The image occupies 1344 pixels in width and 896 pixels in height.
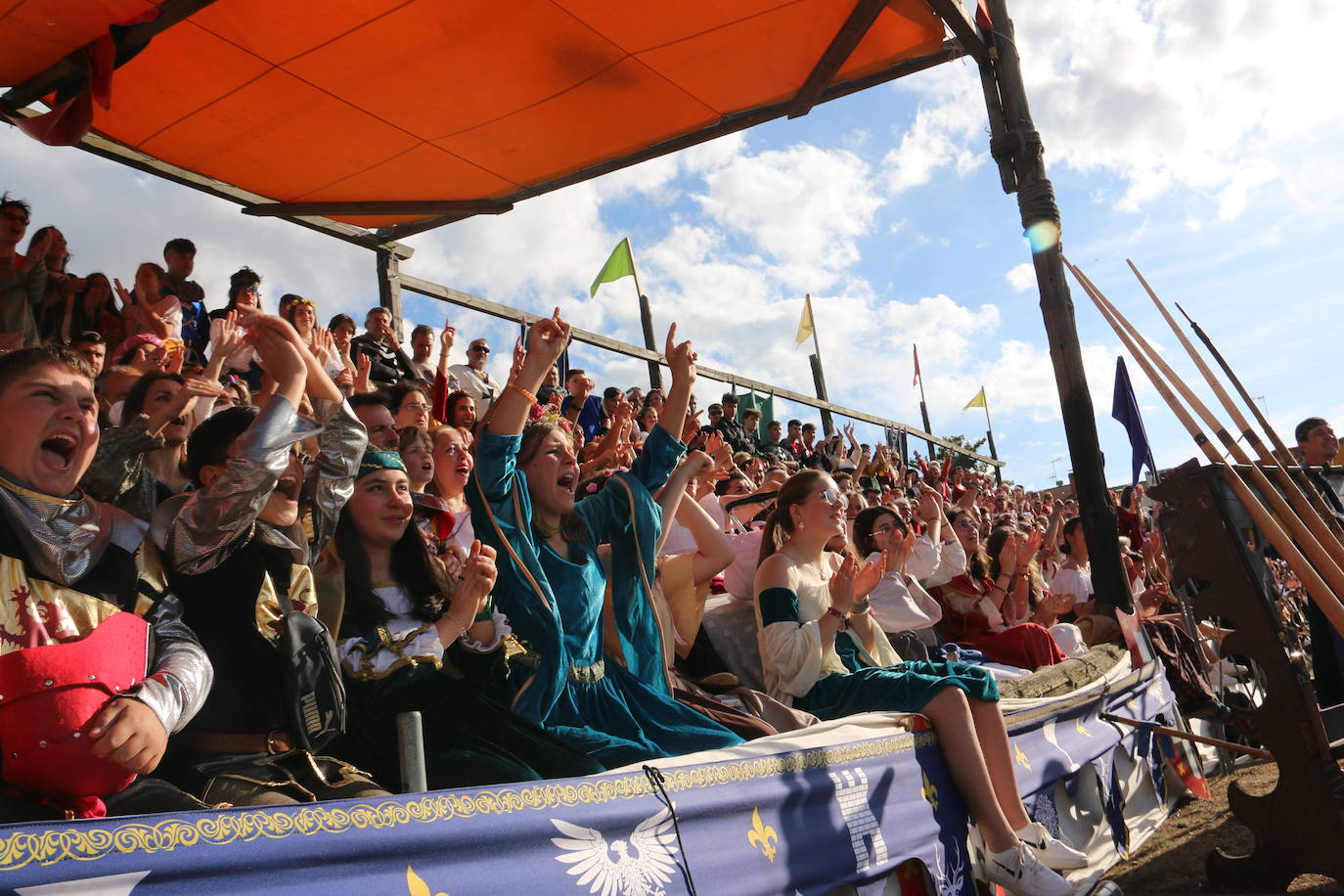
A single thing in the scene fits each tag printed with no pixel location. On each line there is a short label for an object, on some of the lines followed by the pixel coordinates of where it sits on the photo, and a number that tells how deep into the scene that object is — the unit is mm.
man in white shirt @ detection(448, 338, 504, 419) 6800
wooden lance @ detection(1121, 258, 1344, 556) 3916
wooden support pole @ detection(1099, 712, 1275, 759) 3805
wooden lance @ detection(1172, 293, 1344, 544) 4371
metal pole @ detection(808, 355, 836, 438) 13250
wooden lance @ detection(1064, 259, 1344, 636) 3498
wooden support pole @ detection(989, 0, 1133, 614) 5859
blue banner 1453
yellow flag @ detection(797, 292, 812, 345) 15695
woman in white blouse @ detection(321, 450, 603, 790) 2445
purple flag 6371
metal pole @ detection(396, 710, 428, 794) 2008
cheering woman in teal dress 2756
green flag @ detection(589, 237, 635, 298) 9195
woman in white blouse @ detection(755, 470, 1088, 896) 3357
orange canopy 4211
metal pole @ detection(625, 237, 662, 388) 10141
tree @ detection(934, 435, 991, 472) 18948
